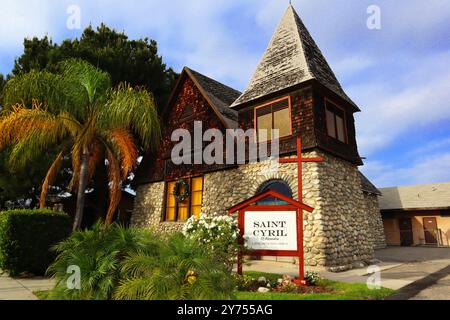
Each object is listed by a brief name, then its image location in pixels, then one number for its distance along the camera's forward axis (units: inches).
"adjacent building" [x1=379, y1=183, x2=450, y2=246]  875.4
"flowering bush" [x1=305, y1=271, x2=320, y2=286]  279.4
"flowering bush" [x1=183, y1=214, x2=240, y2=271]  283.3
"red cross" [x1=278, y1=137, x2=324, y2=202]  300.4
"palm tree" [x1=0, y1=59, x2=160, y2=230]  425.1
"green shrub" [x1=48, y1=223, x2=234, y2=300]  187.8
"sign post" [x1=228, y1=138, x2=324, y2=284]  278.4
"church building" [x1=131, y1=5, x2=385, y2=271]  426.6
